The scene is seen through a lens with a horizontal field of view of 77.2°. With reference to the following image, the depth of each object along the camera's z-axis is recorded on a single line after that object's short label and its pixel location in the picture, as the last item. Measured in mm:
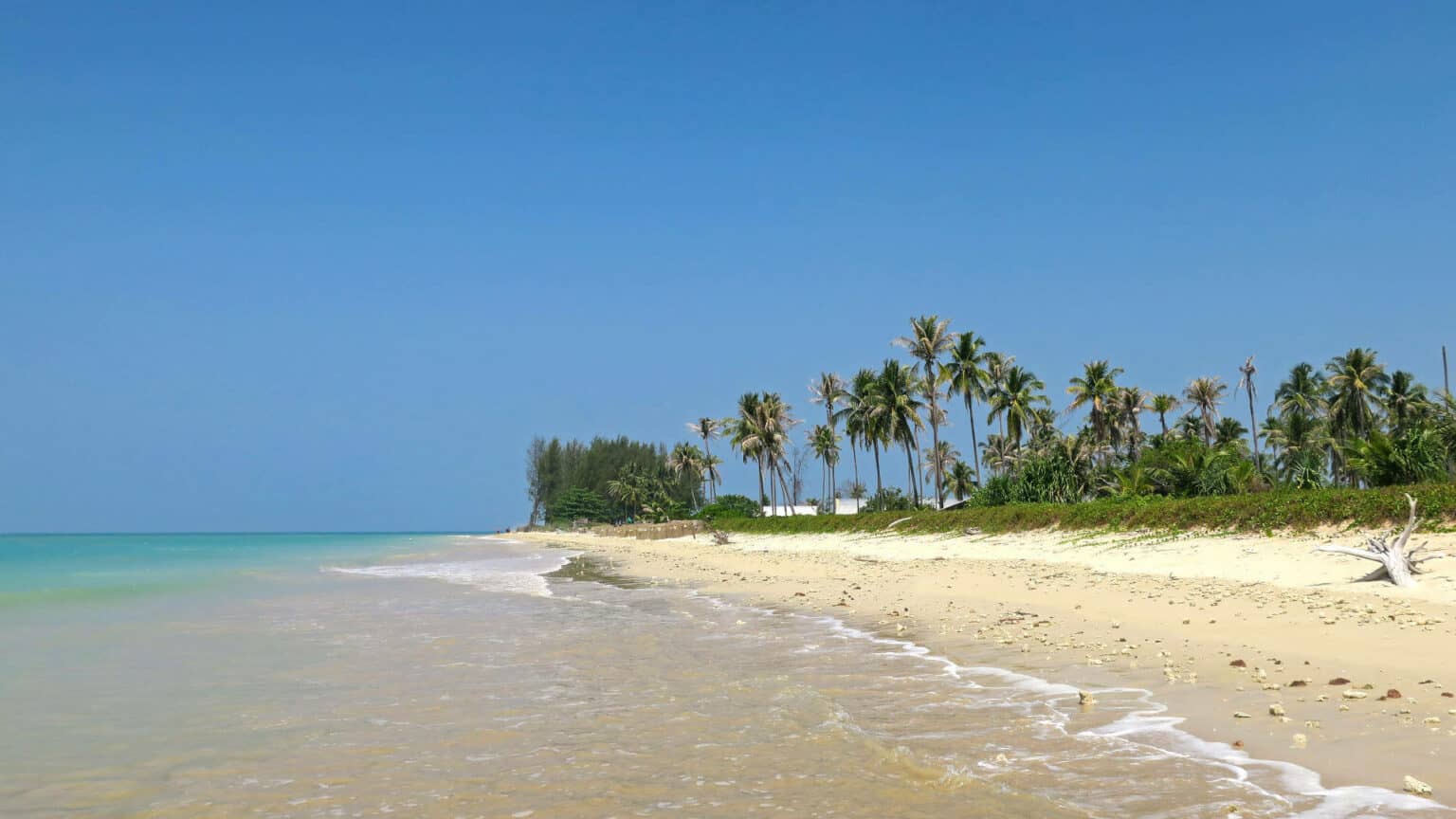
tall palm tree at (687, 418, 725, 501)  105125
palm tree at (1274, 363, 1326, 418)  80312
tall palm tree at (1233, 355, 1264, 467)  79688
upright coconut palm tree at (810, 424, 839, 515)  91875
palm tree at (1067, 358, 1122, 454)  61781
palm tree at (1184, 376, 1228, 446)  81938
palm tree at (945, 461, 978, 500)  87538
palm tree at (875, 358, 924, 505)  62750
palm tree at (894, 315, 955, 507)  59594
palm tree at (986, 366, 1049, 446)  61219
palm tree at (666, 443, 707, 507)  115438
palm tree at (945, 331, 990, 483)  59188
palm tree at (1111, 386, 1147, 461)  71625
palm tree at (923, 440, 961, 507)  121619
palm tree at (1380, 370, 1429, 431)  65188
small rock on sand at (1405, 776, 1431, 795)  4957
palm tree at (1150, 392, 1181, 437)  73188
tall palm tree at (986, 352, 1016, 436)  64438
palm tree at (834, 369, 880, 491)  65125
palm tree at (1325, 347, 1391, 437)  65125
